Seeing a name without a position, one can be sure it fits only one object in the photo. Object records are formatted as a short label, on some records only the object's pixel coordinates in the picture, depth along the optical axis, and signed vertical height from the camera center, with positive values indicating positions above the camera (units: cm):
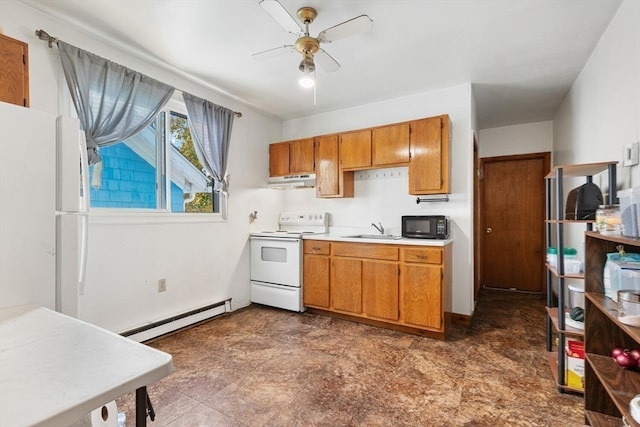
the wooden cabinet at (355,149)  347 +76
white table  58 -35
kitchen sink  352 -26
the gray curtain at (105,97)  223 +96
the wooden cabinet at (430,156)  307 +60
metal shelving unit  187 -23
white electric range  357 -63
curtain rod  209 +124
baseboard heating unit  268 -104
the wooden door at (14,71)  153 +75
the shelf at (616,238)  118 -11
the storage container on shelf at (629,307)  119 -38
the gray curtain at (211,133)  319 +89
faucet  369 -15
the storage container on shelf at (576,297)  216 -62
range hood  391 +44
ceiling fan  182 +119
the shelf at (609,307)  114 -43
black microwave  309 -13
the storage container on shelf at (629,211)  122 +1
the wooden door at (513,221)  450 -11
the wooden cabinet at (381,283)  280 -70
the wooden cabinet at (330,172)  368 +52
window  261 +41
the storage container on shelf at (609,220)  144 -3
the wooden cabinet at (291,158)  391 +76
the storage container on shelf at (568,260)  205 -33
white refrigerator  120 +3
